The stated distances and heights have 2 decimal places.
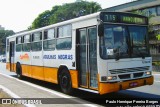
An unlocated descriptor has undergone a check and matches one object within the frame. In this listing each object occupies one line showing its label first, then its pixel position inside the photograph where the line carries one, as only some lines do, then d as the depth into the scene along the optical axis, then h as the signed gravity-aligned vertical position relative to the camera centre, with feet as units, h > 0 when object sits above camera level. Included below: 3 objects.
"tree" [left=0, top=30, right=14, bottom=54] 404.77 +35.44
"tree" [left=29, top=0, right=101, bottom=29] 258.16 +41.92
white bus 32.30 +0.41
